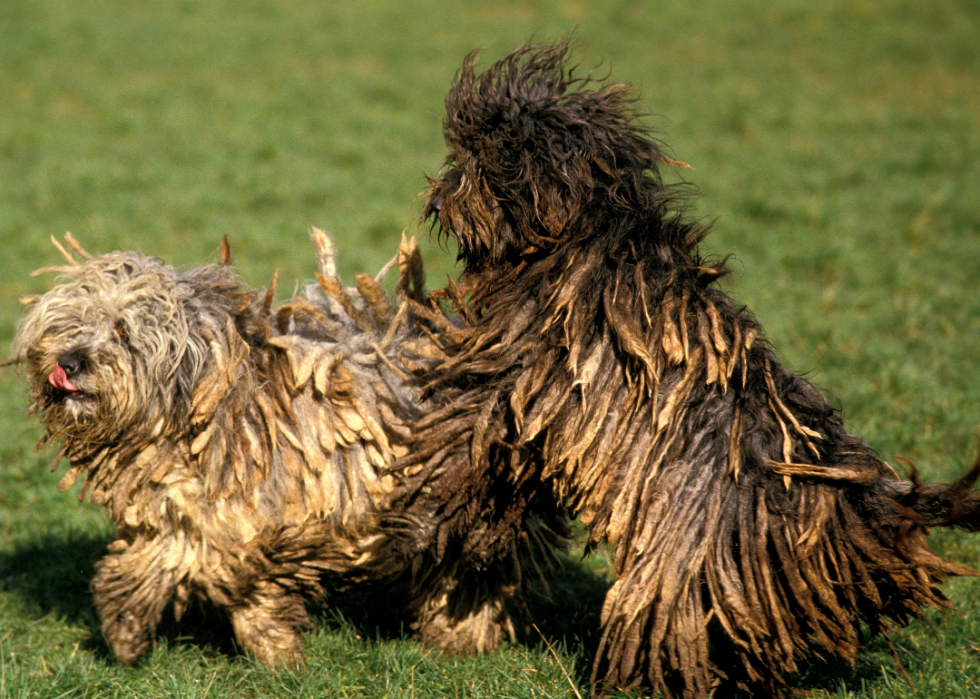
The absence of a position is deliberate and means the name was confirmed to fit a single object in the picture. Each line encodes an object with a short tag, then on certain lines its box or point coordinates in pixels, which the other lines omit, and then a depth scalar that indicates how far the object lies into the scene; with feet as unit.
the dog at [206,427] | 22.15
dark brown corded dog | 19.98
